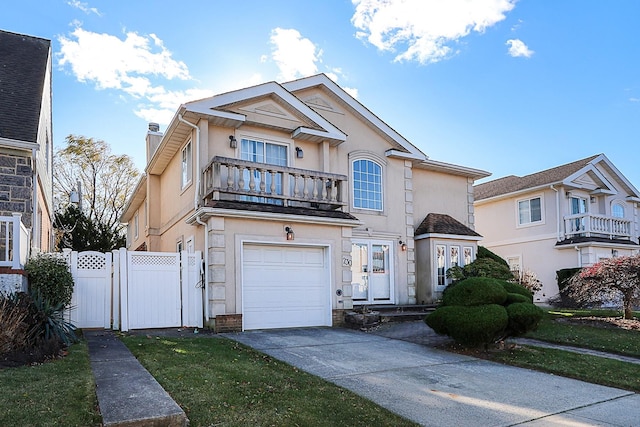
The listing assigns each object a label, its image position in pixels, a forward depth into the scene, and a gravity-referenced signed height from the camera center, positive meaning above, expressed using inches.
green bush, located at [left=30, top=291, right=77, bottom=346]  312.0 -40.5
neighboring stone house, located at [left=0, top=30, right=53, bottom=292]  350.9 +97.6
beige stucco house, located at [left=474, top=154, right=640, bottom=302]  871.1 +67.8
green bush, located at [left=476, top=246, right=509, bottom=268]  668.8 +0.0
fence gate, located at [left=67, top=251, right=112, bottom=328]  417.4 -22.3
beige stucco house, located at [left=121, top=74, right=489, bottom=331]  466.9 +61.6
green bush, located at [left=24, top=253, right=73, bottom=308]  370.6 -12.4
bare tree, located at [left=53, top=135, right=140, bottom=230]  1221.1 +222.5
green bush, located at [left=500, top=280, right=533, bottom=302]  422.6 -29.9
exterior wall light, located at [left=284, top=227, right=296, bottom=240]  484.1 +25.5
